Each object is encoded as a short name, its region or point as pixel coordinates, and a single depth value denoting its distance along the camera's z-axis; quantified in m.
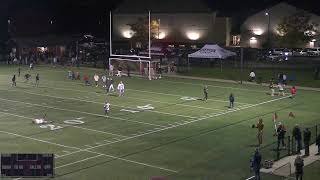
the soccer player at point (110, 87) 45.76
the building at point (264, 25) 83.01
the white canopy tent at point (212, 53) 62.06
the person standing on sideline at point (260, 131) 27.78
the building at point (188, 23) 89.12
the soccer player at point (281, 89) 45.19
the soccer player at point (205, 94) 42.15
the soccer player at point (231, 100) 38.78
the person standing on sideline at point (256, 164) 21.38
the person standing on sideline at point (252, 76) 53.03
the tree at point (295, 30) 73.06
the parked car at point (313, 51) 75.91
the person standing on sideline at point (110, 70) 58.68
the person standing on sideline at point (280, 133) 26.16
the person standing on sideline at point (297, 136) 25.64
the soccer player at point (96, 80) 49.56
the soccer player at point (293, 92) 43.95
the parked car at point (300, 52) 76.06
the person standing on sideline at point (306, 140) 25.09
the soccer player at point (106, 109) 35.91
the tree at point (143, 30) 84.81
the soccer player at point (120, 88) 44.47
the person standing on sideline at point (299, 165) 20.61
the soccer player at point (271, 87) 44.47
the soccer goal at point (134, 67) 58.12
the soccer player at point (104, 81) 48.54
